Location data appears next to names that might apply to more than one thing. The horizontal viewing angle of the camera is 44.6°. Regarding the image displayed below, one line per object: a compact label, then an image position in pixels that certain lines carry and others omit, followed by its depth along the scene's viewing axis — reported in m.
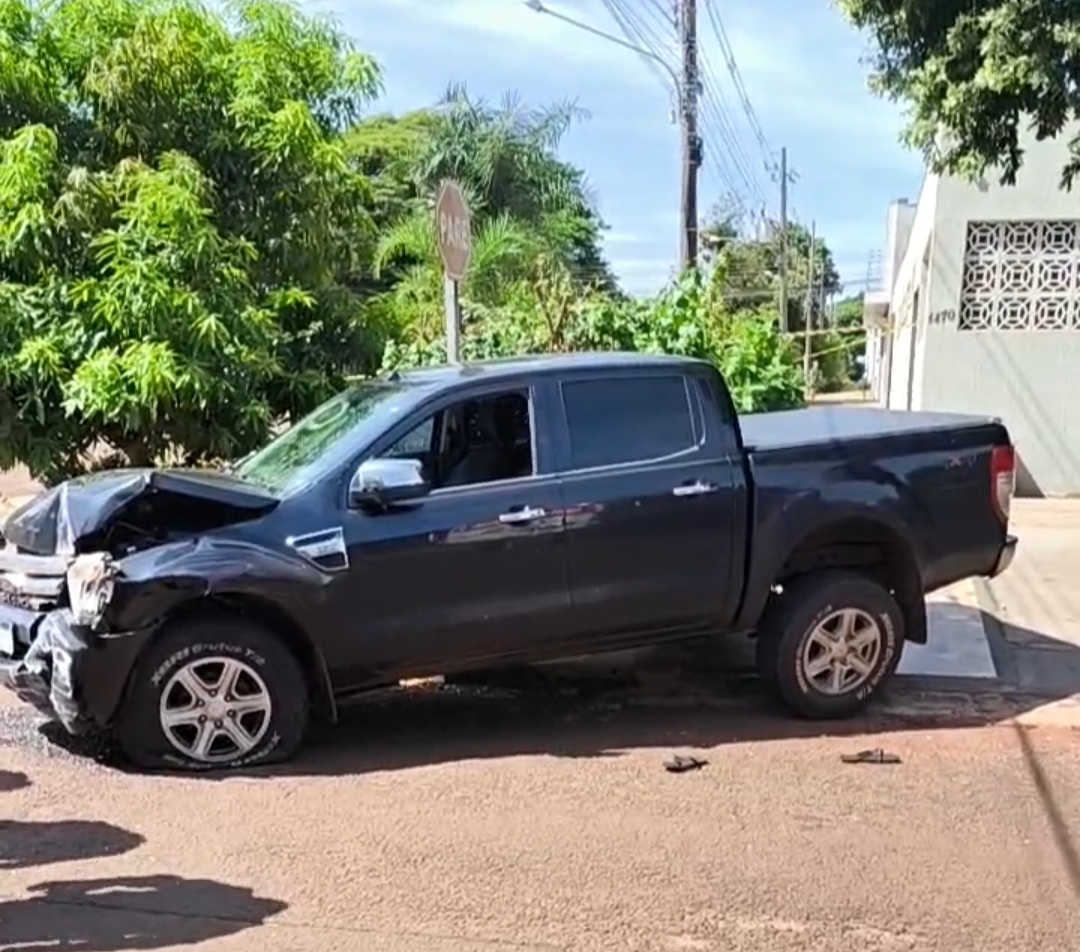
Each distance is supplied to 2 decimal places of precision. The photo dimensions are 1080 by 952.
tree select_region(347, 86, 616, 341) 15.80
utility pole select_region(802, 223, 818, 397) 47.24
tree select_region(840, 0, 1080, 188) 7.32
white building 13.78
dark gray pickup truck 5.79
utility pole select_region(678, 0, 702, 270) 18.08
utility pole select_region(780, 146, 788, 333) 40.61
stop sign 7.89
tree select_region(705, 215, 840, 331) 43.00
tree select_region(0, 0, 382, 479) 7.40
